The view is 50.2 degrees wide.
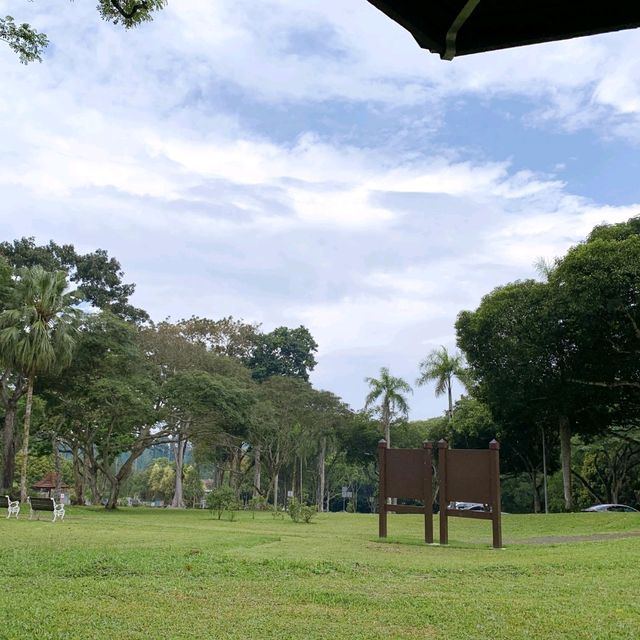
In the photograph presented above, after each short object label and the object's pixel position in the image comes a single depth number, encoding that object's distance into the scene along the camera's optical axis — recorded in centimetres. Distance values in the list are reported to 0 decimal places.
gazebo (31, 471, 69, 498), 4812
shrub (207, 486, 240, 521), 2899
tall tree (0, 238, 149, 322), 4538
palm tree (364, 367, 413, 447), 4556
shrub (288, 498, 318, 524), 2539
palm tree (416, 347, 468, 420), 4356
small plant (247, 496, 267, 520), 4459
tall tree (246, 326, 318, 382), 5466
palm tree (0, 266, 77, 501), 2703
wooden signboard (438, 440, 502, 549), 1433
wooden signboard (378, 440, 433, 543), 1558
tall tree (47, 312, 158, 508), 3250
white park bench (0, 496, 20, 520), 2153
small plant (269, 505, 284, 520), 2981
